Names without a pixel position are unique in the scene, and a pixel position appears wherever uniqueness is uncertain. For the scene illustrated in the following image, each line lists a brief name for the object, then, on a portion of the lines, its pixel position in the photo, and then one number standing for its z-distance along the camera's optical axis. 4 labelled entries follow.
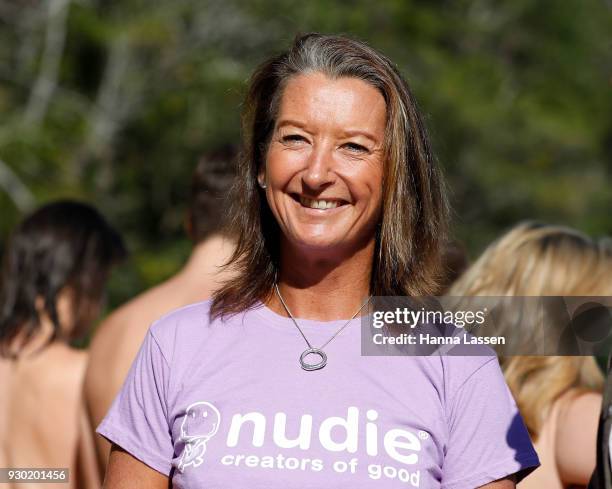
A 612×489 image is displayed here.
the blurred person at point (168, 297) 6.66
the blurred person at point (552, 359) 5.52
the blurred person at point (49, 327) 7.21
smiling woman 4.10
